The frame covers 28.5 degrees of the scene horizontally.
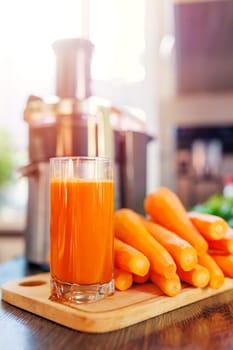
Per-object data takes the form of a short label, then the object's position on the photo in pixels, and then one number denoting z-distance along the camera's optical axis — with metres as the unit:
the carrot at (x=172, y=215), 0.78
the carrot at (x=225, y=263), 0.81
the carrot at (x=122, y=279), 0.72
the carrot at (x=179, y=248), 0.72
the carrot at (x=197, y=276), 0.73
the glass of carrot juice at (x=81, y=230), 0.66
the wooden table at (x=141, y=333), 0.54
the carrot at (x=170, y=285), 0.69
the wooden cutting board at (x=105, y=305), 0.59
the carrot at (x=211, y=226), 0.79
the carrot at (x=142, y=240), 0.70
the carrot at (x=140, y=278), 0.76
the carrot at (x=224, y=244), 0.81
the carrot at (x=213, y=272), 0.75
